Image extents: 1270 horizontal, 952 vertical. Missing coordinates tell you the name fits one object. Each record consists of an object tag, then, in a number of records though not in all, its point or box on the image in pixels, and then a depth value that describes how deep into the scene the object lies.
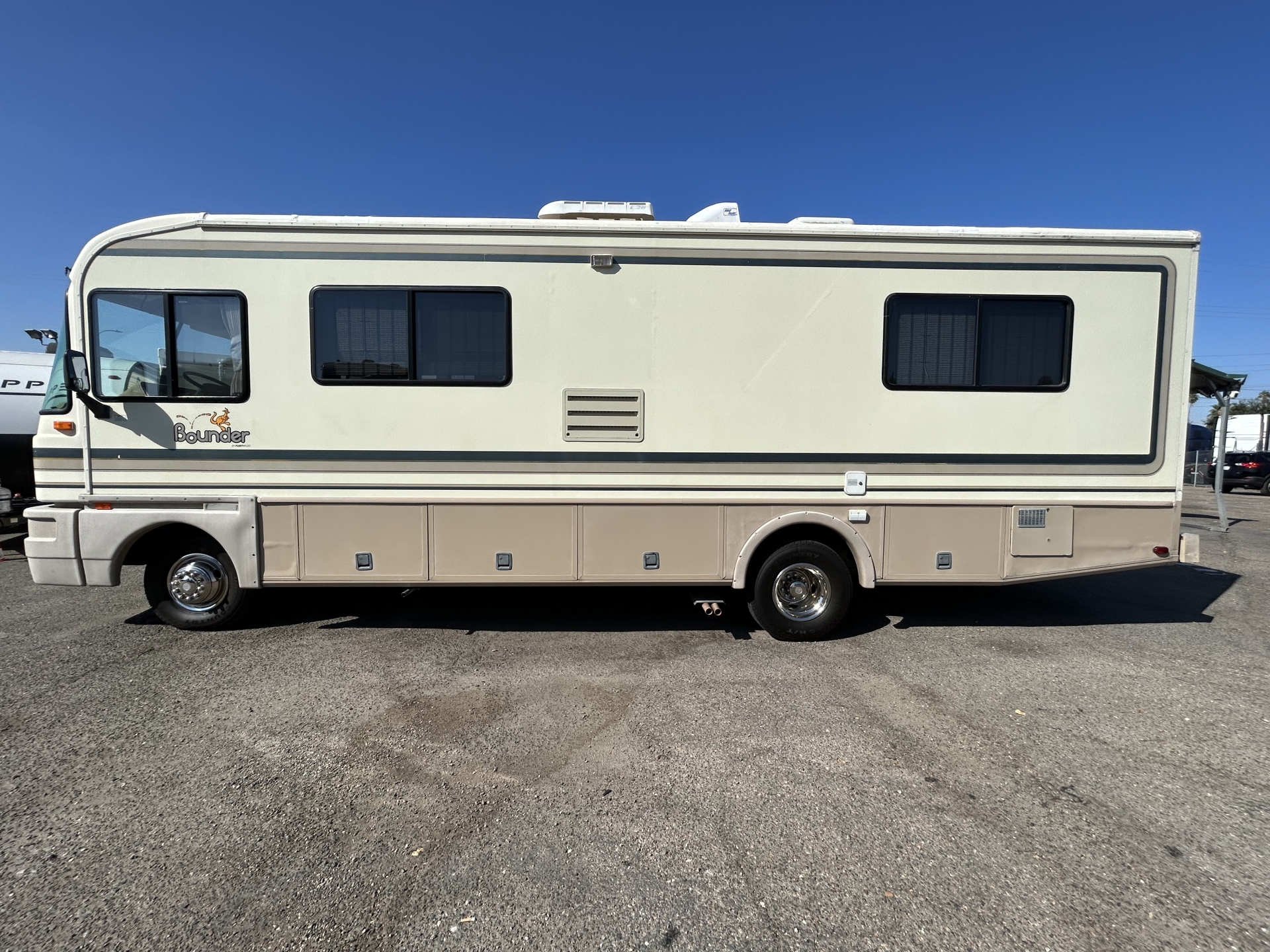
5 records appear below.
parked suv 18.36
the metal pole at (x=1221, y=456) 10.83
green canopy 9.98
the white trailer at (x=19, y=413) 9.82
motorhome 4.54
